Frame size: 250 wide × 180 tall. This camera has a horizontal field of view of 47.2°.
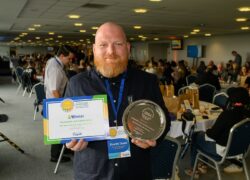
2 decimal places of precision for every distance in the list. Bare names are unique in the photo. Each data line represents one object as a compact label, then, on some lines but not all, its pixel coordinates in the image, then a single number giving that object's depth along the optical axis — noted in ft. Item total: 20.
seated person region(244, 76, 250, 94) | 18.78
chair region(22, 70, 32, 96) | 31.09
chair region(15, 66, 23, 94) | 33.40
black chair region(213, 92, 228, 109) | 15.38
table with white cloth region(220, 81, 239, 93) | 25.57
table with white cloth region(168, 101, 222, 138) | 11.07
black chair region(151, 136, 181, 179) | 7.37
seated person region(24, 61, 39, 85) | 33.24
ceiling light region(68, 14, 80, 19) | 22.74
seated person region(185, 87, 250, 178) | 9.59
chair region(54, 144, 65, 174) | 12.04
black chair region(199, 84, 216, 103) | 18.83
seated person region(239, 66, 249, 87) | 25.66
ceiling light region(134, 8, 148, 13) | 19.28
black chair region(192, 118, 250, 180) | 9.05
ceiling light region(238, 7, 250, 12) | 18.51
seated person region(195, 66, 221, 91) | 20.61
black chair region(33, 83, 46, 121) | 18.31
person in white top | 11.87
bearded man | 4.46
